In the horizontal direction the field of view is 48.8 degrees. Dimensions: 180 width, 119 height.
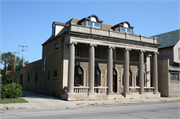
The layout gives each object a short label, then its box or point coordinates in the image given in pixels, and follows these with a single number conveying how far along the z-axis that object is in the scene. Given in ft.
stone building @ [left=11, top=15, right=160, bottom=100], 70.54
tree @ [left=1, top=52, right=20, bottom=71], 271.28
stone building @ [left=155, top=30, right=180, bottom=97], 93.81
